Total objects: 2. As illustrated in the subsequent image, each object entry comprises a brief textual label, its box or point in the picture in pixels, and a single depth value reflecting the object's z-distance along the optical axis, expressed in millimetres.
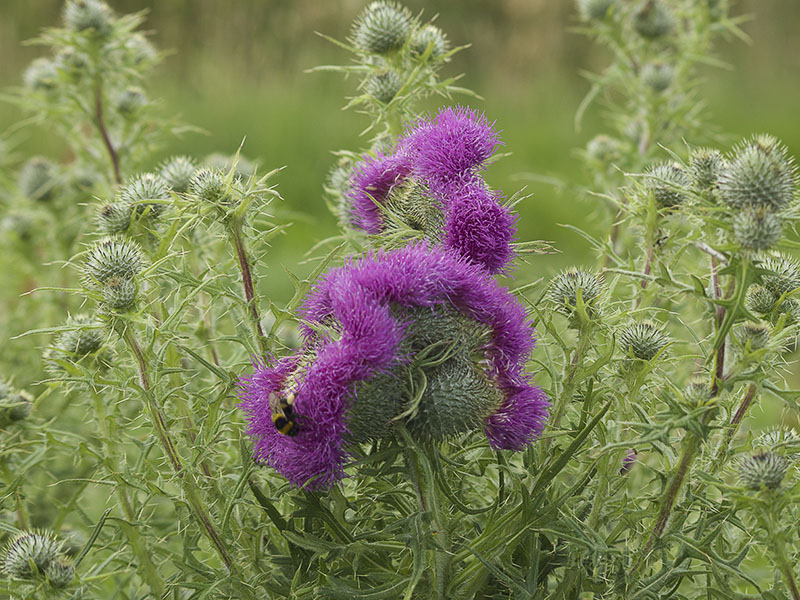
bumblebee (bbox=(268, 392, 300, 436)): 979
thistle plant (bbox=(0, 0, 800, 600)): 989
